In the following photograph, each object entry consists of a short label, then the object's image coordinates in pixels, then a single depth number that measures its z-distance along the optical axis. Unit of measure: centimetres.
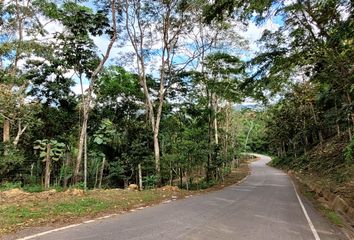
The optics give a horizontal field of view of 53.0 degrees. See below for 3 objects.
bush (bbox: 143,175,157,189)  2155
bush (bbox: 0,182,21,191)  1777
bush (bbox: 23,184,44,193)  1706
